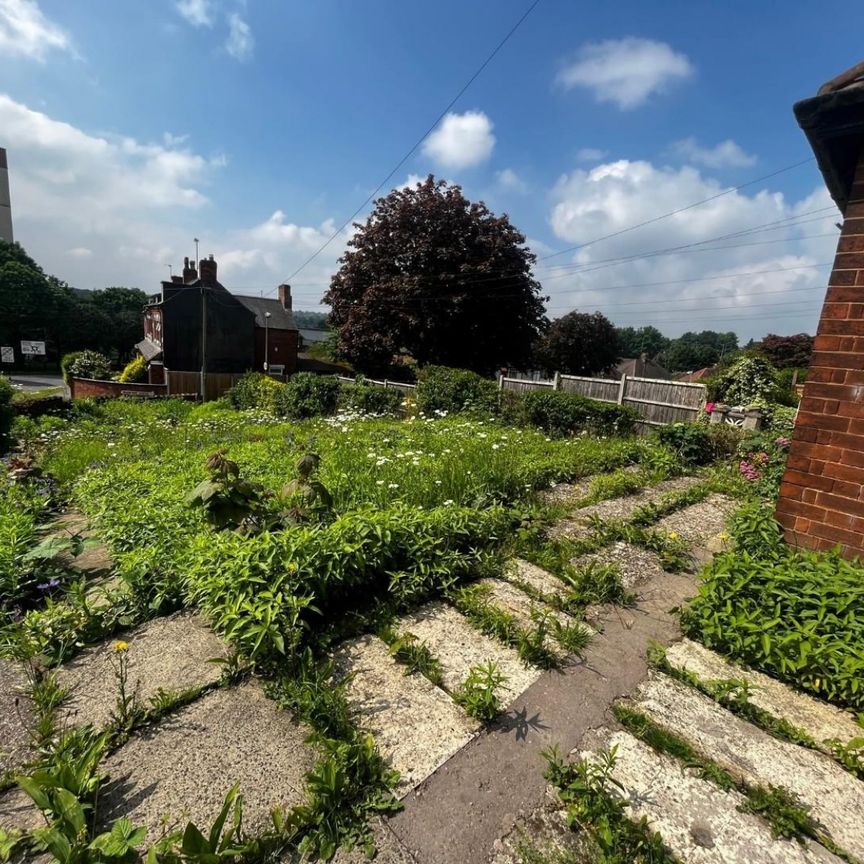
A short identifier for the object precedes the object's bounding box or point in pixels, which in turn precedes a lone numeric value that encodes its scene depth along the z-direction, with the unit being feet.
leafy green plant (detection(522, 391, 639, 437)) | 29.73
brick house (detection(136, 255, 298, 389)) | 90.27
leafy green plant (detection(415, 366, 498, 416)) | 35.81
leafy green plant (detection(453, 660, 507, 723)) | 6.38
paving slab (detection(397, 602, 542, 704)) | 7.16
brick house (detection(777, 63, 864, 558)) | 7.16
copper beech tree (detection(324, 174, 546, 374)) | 68.69
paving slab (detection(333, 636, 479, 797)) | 5.75
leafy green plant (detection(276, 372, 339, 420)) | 43.37
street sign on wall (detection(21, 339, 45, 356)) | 125.18
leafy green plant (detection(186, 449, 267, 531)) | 9.50
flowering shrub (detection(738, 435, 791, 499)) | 15.79
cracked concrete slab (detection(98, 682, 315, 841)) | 5.01
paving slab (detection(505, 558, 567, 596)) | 10.01
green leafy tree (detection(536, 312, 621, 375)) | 113.91
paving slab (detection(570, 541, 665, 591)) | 10.68
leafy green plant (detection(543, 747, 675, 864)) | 4.61
